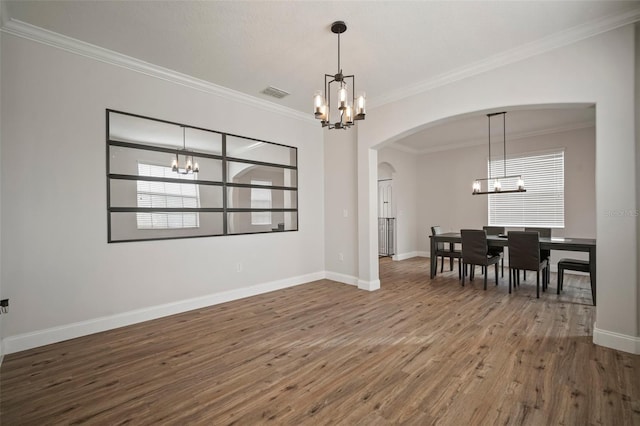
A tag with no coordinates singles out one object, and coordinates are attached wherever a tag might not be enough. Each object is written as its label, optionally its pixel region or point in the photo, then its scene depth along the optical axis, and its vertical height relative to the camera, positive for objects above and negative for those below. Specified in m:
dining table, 3.99 -0.52
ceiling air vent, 4.25 +1.78
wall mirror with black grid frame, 3.37 +0.41
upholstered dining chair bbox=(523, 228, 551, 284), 4.87 -0.46
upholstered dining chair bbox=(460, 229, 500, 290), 4.87 -0.67
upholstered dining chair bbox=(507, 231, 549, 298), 4.41 -0.66
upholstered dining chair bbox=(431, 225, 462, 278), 5.41 -0.80
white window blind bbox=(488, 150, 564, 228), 6.34 +0.34
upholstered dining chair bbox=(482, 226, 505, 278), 5.51 -0.47
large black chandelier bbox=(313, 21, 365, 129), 2.72 +1.00
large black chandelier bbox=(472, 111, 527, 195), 6.77 +0.72
